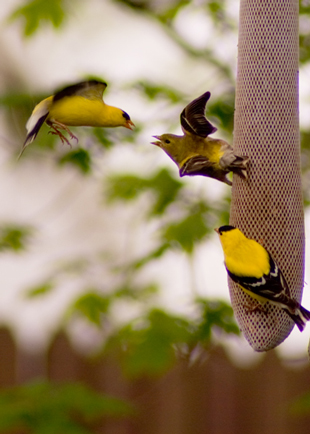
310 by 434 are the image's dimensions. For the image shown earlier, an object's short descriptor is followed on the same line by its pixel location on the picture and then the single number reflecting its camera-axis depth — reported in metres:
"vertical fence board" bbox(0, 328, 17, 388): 10.87
